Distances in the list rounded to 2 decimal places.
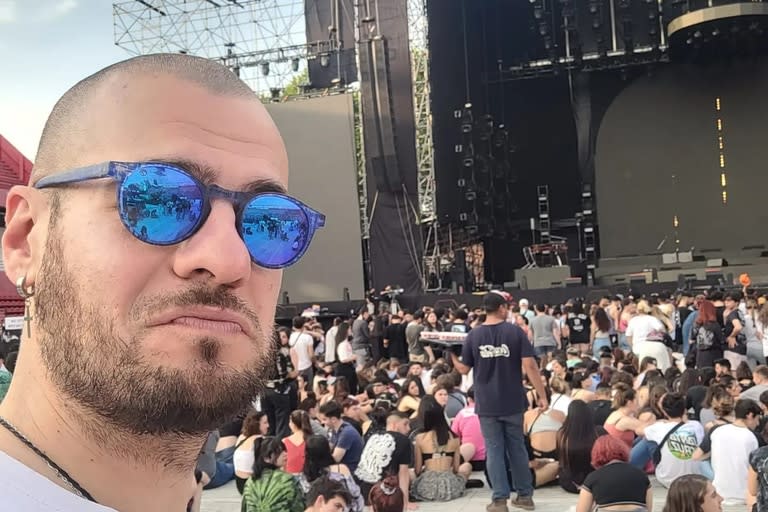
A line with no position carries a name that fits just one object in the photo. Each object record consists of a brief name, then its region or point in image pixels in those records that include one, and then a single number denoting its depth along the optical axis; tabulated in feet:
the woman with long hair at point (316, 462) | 16.54
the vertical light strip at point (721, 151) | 78.84
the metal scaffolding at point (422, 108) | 57.93
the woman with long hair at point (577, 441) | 18.78
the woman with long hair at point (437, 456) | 20.11
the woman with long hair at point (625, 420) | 20.37
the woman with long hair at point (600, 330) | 32.58
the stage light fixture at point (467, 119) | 63.98
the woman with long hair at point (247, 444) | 19.24
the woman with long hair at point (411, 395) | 24.14
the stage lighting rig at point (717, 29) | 60.49
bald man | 2.95
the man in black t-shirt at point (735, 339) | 28.76
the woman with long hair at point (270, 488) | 15.55
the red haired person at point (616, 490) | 14.37
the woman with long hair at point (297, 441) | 18.52
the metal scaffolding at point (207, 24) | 72.74
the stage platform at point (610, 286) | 52.12
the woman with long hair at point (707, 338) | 28.27
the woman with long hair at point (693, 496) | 13.16
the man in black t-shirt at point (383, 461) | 18.12
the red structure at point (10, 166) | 59.29
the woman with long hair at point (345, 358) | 30.68
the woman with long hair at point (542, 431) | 21.11
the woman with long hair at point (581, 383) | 23.59
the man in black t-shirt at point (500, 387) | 17.20
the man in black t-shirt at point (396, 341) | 39.17
